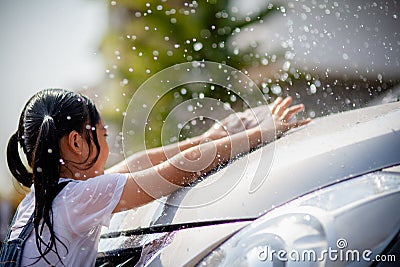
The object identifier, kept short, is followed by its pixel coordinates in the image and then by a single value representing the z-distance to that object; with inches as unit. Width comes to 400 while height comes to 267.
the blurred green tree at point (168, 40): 412.2
